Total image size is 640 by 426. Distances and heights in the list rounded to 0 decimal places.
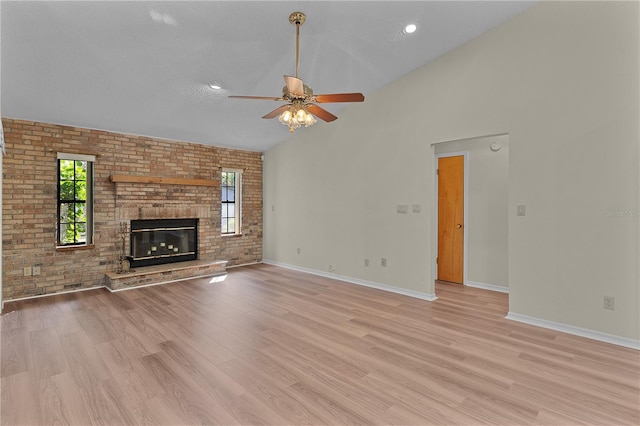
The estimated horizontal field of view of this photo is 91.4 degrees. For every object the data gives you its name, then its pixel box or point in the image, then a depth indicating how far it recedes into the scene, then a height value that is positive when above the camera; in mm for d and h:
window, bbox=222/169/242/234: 6902 +310
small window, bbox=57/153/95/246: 4906 +231
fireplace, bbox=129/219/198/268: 5625 -519
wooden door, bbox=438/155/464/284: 5461 -66
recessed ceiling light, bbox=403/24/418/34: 3555 +2146
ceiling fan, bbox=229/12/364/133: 2633 +1005
